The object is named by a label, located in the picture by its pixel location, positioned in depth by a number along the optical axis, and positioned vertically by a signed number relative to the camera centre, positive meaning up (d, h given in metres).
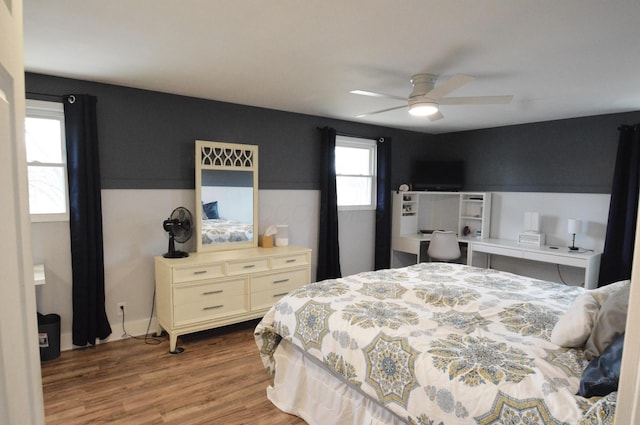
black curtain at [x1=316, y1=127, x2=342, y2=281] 4.60 -0.23
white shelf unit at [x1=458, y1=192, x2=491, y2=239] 5.13 -0.34
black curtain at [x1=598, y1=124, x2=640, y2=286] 3.81 -0.19
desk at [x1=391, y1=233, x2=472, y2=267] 5.18 -0.77
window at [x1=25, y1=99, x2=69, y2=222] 3.07 +0.20
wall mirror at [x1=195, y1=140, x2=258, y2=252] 3.73 -0.09
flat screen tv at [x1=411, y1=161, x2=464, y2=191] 5.48 +0.21
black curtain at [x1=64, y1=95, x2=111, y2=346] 3.09 -0.24
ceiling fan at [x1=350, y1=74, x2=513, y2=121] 2.65 +0.67
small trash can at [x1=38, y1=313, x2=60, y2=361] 3.00 -1.22
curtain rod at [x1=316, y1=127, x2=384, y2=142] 4.78 +0.70
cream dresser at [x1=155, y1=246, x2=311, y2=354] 3.23 -0.92
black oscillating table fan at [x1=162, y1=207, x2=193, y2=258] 3.43 -0.38
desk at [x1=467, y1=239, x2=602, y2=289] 3.95 -0.73
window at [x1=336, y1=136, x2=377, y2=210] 4.98 +0.22
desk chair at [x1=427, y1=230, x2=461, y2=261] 4.84 -0.75
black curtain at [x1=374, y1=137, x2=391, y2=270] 5.18 -0.24
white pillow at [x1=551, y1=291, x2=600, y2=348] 1.69 -0.62
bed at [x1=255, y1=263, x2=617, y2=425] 1.42 -0.74
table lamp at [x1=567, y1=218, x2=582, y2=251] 4.19 -0.41
